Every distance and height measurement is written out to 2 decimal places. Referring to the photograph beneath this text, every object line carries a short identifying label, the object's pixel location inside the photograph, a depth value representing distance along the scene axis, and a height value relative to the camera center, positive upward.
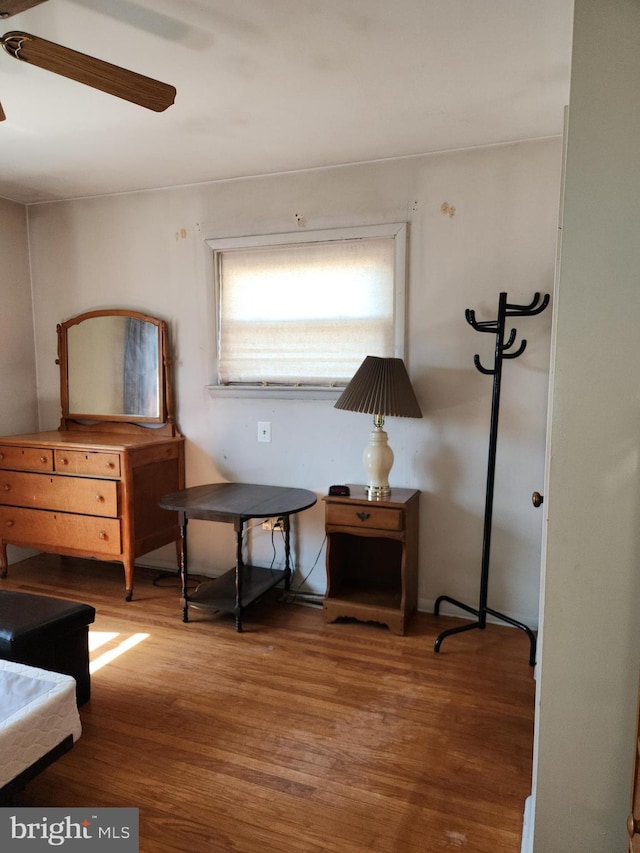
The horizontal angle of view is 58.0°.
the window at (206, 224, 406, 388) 3.00 +0.38
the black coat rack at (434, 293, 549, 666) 2.54 +0.00
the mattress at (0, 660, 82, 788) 1.48 -0.93
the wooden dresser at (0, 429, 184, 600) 3.11 -0.67
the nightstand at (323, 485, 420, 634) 2.74 -0.96
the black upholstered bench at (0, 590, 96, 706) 1.99 -0.93
